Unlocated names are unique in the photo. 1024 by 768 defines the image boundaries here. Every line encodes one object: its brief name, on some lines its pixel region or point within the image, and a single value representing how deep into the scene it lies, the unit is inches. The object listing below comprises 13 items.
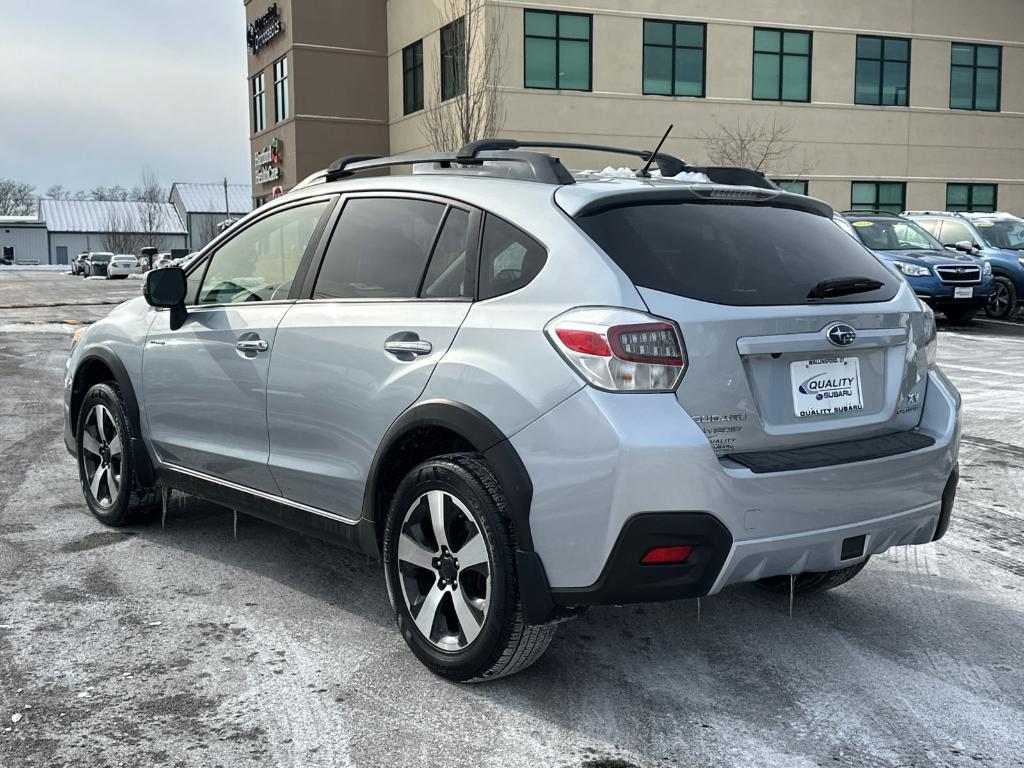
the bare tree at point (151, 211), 4035.4
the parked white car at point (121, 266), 2413.9
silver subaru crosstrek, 131.2
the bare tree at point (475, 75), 1179.9
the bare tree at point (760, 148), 1282.0
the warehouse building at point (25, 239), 4131.4
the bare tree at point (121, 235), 3949.3
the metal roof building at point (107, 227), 4067.4
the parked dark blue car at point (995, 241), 772.0
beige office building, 1230.9
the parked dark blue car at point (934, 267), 708.7
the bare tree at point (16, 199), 5305.1
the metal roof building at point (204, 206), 4140.0
